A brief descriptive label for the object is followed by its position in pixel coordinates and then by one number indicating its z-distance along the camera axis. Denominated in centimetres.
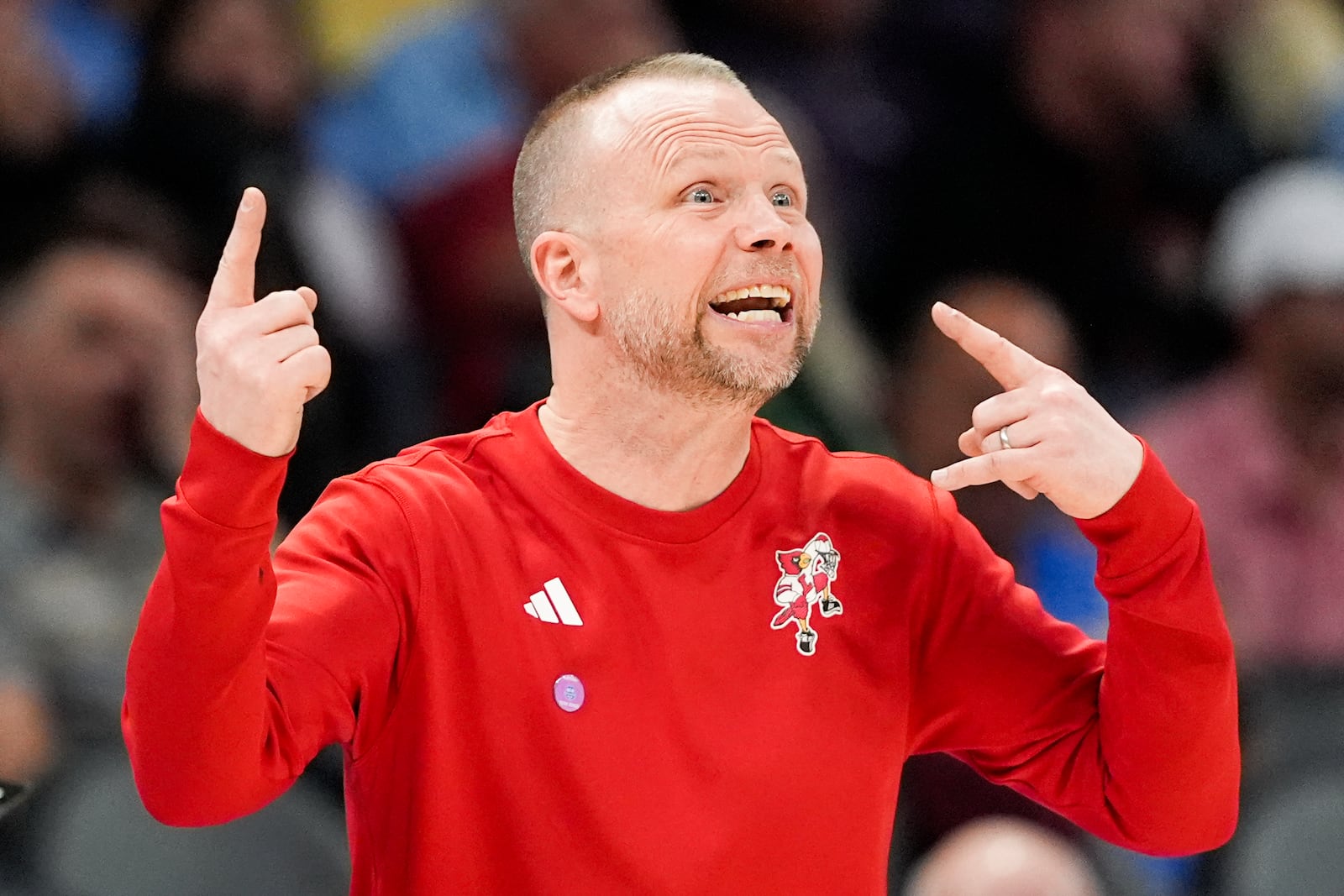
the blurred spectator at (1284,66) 1321
